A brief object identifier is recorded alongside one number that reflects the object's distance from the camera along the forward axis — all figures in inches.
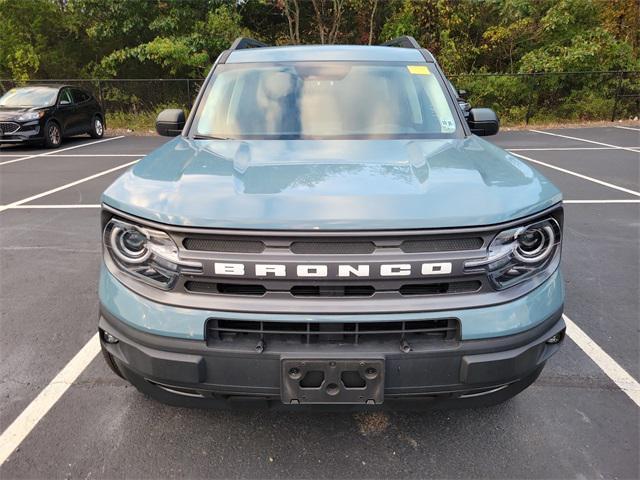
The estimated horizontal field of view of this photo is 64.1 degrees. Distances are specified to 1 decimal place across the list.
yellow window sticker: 138.4
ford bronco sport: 74.0
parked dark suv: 494.0
